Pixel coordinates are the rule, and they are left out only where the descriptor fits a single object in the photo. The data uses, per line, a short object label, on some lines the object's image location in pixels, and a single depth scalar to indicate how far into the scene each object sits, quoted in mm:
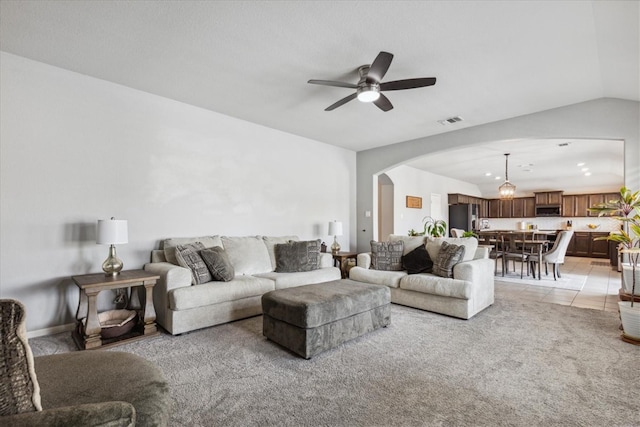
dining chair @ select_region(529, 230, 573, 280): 5859
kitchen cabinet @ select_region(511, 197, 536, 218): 10820
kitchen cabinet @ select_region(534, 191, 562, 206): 10180
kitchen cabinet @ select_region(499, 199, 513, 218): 11405
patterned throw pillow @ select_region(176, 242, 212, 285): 3359
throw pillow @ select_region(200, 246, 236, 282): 3502
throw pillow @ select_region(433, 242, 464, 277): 3760
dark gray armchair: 849
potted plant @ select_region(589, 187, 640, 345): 2807
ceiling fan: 2652
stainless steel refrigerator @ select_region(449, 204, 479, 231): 9531
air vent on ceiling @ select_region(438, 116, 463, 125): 4527
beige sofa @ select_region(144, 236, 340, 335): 3065
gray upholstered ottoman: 2510
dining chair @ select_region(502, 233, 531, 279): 6047
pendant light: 7423
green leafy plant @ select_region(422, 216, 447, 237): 8694
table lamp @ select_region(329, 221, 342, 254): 5504
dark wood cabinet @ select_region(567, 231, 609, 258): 9375
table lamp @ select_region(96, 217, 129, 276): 2971
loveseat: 3516
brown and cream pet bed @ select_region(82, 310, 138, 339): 2846
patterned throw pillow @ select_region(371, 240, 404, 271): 4426
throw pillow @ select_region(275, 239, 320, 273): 4328
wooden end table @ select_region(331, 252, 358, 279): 5355
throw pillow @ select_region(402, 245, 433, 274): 4113
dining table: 5922
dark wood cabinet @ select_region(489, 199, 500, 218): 11750
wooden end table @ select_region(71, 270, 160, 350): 2678
